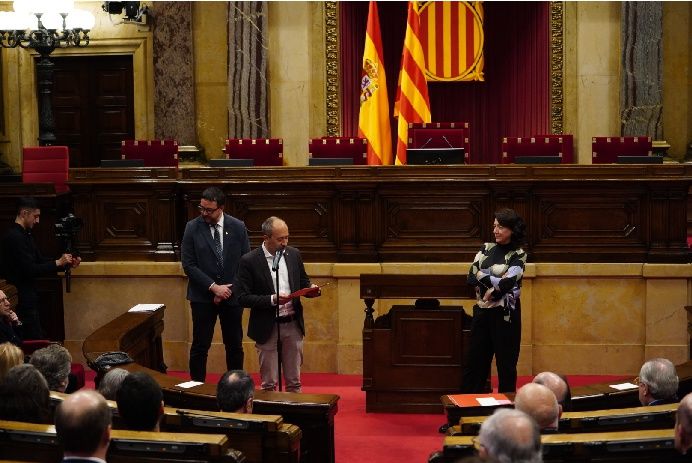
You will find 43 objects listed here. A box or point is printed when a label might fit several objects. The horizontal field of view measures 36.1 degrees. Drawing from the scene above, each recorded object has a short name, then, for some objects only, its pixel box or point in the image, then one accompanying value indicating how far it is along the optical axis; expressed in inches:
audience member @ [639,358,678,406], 176.6
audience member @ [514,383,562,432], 152.6
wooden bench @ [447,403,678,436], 167.3
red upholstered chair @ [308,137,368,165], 381.7
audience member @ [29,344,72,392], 187.5
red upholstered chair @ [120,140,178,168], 379.9
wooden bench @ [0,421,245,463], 146.6
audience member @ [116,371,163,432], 154.0
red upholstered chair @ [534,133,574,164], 415.5
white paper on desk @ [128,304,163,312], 277.0
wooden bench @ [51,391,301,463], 168.9
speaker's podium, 267.0
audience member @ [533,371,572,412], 176.1
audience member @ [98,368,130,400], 180.7
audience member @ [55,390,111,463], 127.9
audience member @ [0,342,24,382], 177.2
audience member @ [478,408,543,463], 118.8
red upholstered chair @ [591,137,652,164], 367.2
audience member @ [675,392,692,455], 138.0
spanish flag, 451.8
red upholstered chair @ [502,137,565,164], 374.9
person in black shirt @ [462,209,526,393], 239.9
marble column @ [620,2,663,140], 445.1
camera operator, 289.1
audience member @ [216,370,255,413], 177.8
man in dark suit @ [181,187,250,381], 266.2
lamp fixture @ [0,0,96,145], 398.3
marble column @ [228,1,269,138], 460.1
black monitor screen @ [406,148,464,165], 321.4
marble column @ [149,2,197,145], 463.2
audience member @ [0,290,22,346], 240.7
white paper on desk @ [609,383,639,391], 205.9
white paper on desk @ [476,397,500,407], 197.5
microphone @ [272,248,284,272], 241.8
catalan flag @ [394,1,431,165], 446.9
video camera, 301.9
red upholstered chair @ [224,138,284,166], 382.3
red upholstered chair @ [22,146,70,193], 382.0
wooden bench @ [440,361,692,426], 199.2
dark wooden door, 487.5
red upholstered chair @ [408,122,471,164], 382.6
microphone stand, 236.0
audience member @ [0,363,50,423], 163.3
